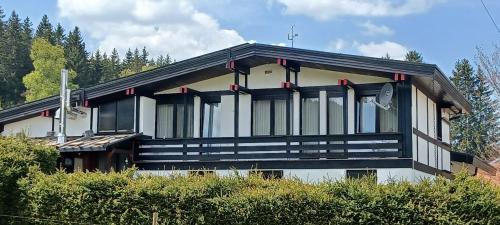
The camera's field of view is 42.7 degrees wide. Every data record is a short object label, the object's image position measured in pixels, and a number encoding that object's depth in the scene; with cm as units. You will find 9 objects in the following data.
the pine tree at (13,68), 6406
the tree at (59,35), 7661
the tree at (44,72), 4875
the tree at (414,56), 6550
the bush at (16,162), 1348
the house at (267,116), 1694
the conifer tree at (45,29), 7222
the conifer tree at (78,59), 6875
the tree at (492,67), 3775
